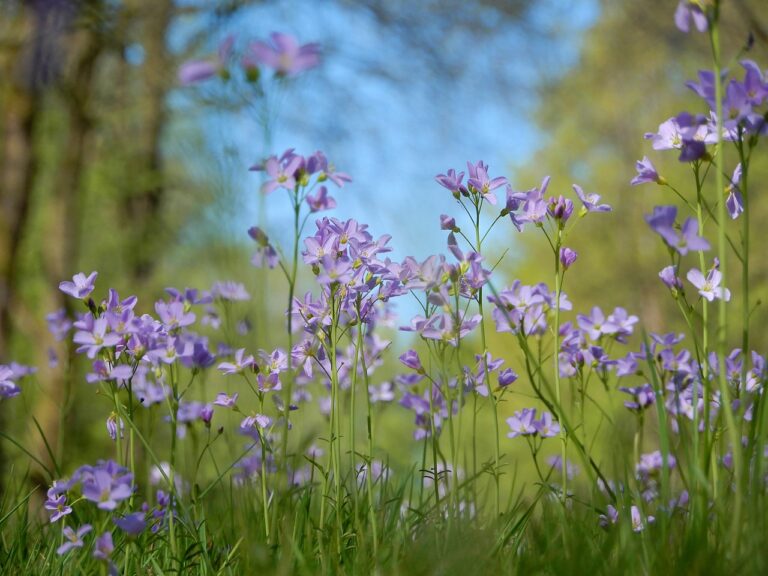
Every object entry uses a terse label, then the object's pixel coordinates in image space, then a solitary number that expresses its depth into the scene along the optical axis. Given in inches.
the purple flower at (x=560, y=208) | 33.1
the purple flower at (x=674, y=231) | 29.4
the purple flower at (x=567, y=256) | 33.6
